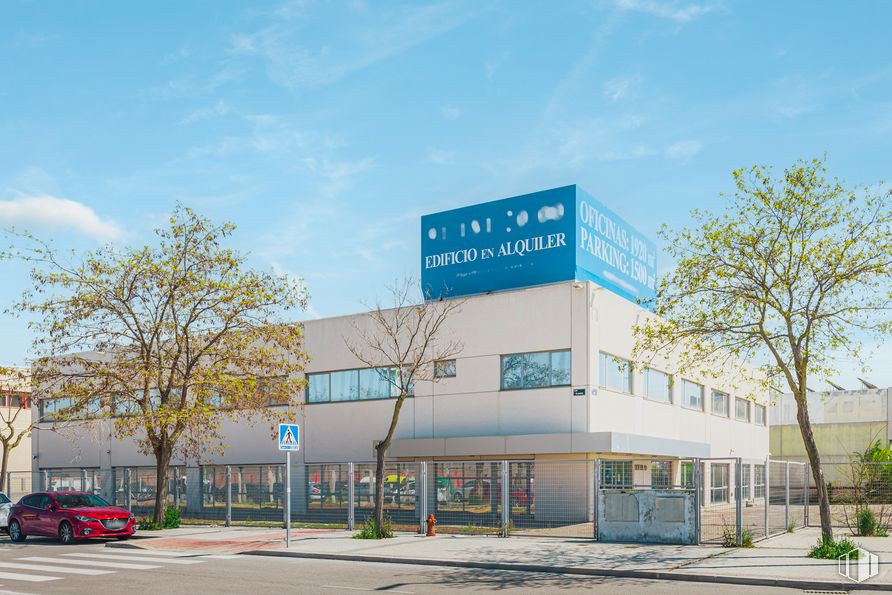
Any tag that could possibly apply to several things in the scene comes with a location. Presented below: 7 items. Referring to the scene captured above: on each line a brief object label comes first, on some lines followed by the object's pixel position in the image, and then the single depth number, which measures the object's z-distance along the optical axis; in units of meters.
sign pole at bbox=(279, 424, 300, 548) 22.20
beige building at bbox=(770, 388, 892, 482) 58.00
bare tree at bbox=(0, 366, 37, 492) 32.06
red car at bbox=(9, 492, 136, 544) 25.27
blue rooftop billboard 34.91
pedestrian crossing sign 22.23
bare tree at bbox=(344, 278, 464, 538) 33.69
